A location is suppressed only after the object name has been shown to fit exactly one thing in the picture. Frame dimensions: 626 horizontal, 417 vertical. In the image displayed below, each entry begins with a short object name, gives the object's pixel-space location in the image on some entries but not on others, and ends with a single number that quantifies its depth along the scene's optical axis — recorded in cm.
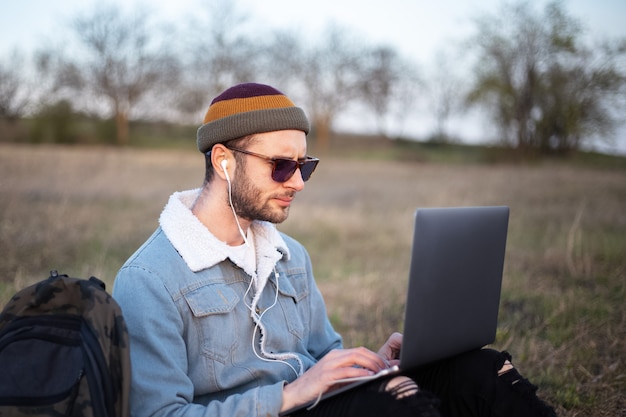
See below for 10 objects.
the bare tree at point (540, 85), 2372
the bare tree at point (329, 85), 4072
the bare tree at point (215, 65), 3209
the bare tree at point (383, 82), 4250
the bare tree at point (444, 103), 3890
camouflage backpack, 161
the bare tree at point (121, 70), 3136
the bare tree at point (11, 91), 1981
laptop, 167
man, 178
